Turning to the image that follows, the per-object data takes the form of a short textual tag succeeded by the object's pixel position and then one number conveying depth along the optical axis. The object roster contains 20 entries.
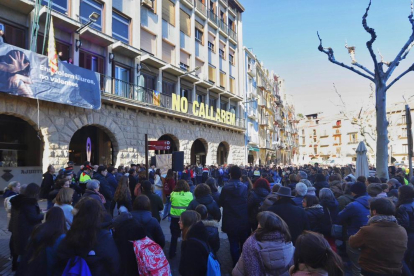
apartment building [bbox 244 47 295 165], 34.00
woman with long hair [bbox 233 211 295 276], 3.07
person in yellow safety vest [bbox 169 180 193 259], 6.25
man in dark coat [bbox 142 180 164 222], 6.38
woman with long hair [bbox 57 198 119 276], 2.86
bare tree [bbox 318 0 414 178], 11.46
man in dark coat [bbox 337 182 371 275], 4.71
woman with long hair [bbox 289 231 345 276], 2.37
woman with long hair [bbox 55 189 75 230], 4.59
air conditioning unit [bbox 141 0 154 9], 17.95
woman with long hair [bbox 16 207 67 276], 2.98
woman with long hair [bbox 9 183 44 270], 4.66
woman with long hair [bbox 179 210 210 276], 3.33
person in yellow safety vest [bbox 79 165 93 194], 8.73
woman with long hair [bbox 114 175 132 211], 5.71
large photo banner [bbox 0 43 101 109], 10.48
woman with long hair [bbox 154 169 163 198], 10.68
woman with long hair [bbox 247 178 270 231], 5.63
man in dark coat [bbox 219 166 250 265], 5.29
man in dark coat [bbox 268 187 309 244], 4.18
